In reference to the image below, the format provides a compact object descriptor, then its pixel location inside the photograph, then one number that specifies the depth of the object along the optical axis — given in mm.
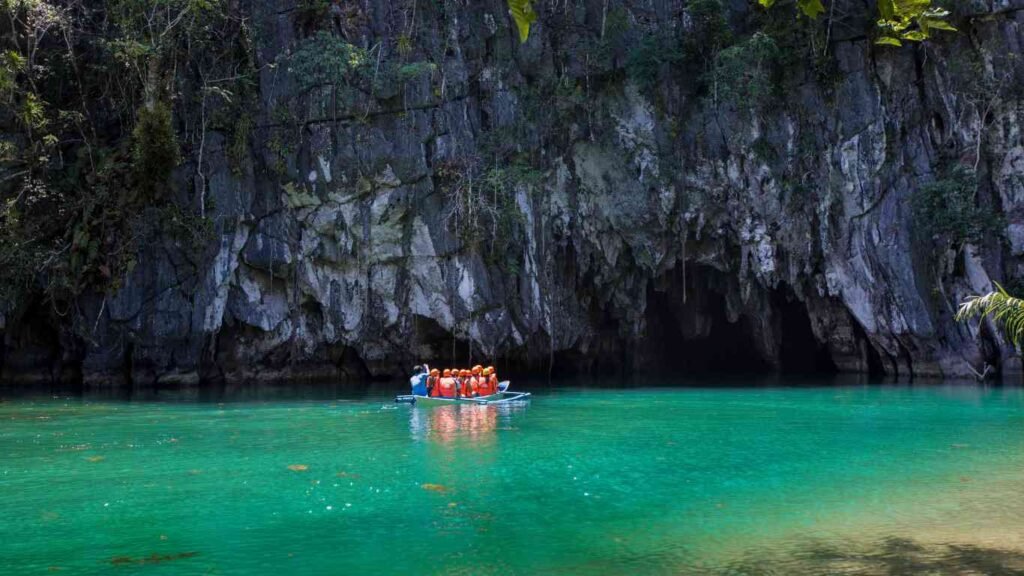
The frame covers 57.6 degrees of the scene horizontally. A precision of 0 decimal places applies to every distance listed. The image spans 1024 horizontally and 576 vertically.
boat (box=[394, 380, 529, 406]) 19719
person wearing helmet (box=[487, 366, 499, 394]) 20736
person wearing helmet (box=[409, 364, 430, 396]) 20125
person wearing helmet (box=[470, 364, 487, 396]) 20484
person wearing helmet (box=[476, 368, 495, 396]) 20484
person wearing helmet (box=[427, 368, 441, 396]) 20312
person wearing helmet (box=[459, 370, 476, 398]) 20438
